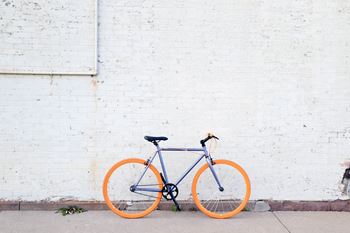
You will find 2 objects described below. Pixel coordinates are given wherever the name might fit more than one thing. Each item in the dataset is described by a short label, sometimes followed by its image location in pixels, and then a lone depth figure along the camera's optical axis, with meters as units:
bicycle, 5.21
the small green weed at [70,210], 5.33
